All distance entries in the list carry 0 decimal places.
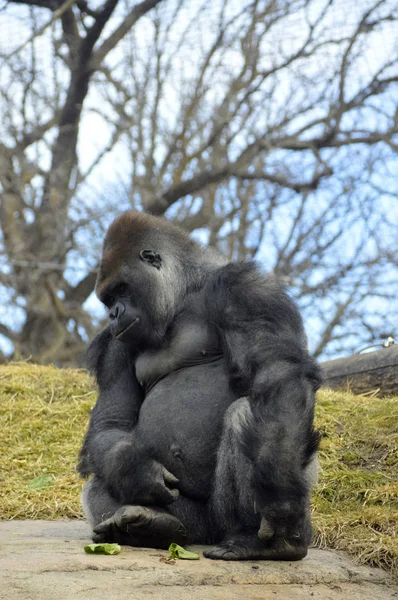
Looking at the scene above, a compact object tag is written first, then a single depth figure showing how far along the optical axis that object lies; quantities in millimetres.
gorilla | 6480
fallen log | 12398
